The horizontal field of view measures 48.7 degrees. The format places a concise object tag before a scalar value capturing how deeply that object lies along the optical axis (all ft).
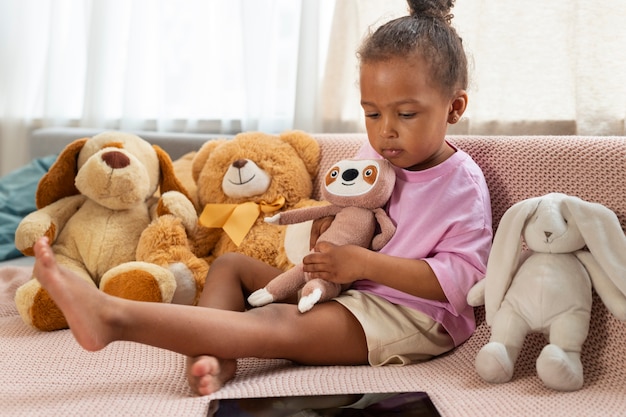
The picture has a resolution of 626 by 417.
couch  3.10
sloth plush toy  3.86
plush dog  4.27
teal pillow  5.91
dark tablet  2.93
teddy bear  4.58
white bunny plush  3.23
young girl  3.53
